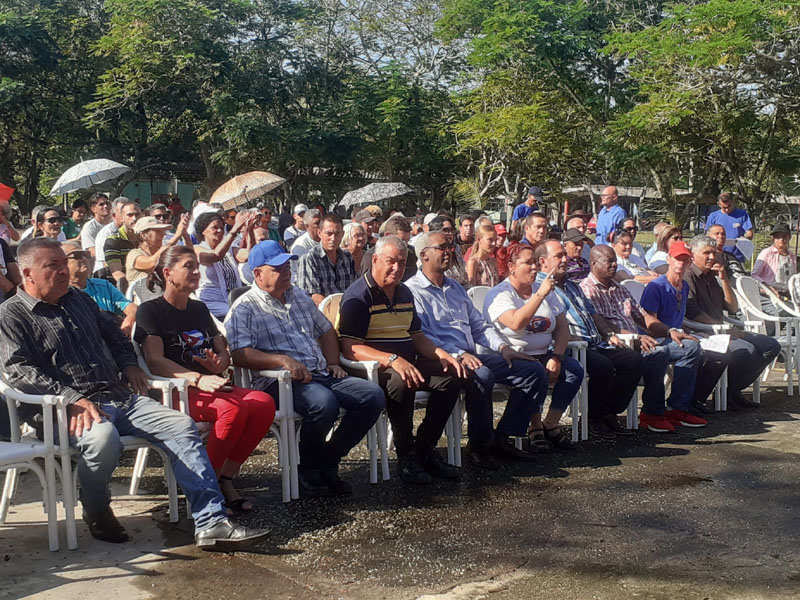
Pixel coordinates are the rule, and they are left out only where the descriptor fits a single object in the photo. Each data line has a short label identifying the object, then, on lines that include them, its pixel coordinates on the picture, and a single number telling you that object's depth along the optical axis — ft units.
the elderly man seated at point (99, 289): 17.48
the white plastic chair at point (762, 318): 26.50
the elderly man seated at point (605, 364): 21.40
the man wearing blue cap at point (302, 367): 16.53
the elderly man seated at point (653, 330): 22.57
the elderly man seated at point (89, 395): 13.58
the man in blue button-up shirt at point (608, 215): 40.54
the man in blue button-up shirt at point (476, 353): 18.98
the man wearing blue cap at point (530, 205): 44.34
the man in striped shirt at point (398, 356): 17.66
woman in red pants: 15.29
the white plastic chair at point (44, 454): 13.12
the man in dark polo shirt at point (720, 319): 24.48
